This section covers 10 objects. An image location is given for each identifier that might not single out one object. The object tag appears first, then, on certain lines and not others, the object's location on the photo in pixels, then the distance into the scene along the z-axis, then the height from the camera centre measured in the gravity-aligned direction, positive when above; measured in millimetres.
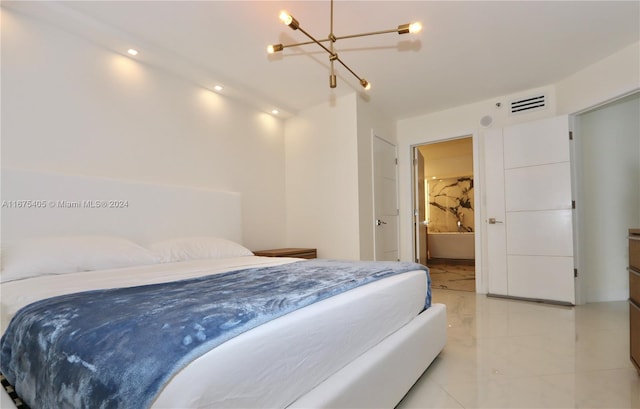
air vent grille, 3766 +1221
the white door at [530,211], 3492 -68
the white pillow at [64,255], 1805 -259
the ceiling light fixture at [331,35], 1771 +1058
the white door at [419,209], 4754 -24
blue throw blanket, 732 -339
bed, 819 -382
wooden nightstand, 3613 -500
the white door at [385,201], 4215 +102
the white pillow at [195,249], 2574 -322
